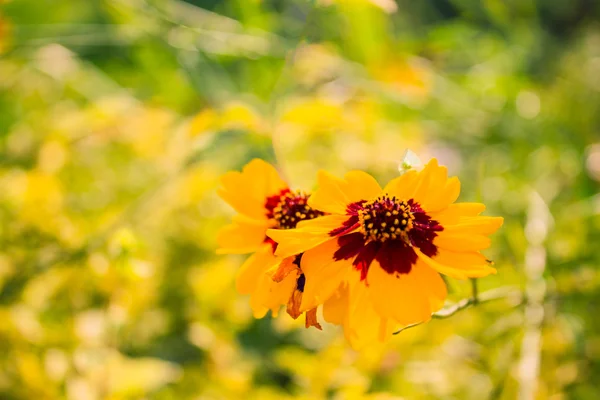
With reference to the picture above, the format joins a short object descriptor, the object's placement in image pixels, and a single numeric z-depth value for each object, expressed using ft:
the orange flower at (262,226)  0.84
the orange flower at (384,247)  0.81
